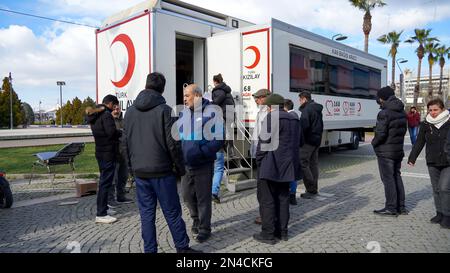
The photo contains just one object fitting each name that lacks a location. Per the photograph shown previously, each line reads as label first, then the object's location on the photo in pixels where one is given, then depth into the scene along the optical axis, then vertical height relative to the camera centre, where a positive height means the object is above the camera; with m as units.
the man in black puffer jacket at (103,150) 4.81 -0.30
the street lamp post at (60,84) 48.92 +6.34
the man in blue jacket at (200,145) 3.89 -0.19
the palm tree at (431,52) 43.62 +9.61
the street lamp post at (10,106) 37.84 +2.57
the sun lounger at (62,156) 6.91 -0.55
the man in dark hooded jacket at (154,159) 3.33 -0.30
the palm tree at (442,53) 45.72 +9.91
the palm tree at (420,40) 41.14 +10.54
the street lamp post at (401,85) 27.36 +3.42
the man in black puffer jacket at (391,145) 4.98 -0.27
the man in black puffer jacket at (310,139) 6.13 -0.21
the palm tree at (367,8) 25.92 +9.09
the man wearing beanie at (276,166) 4.05 -0.45
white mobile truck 6.77 +1.62
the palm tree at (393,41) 36.66 +9.23
